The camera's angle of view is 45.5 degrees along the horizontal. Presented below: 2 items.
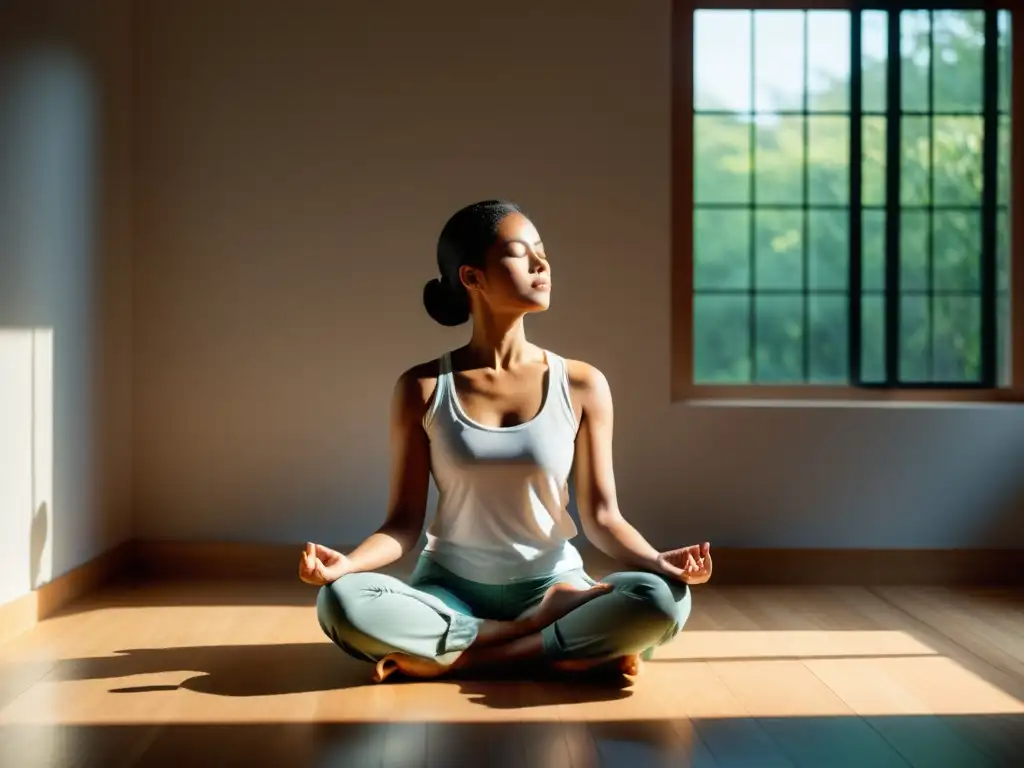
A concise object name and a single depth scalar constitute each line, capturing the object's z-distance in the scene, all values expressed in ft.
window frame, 13.55
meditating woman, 8.29
